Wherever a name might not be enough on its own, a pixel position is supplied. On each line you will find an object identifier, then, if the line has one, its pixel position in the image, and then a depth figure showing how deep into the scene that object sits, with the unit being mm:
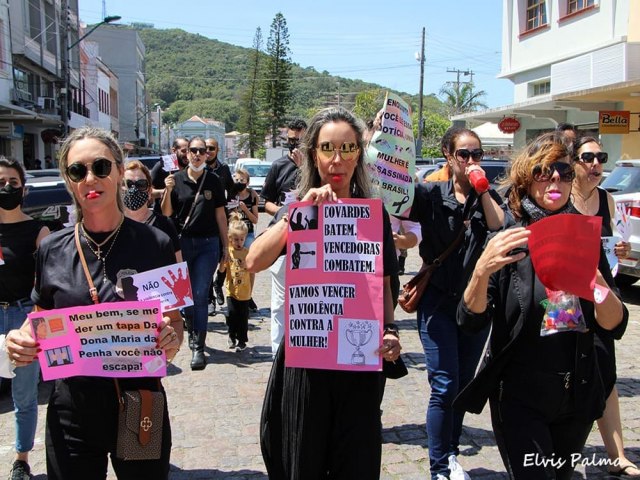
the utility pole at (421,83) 40734
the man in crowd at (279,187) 5004
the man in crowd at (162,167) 7724
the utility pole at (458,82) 63269
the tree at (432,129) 66269
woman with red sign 2693
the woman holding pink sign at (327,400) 2572
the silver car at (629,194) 8789
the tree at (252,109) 70000
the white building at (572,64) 17656
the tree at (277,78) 57875
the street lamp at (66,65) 24828
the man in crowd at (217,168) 7871
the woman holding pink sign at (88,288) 2529
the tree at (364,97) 54306
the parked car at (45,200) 6051
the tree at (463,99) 63009
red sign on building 24469
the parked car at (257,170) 27641
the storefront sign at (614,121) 17969
